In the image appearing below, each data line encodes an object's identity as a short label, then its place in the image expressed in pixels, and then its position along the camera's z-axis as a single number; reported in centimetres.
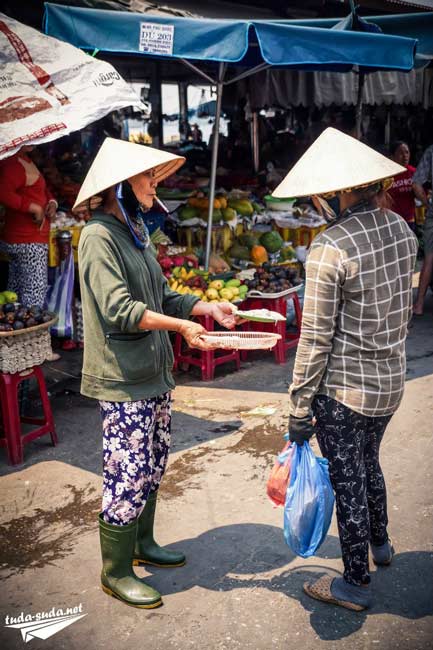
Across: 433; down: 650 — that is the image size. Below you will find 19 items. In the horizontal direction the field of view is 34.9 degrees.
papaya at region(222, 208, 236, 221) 832
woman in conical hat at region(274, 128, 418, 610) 274
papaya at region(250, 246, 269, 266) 817
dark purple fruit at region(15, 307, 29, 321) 465
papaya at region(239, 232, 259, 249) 848
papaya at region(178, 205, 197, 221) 833
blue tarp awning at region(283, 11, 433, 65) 821
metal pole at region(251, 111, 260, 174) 1228
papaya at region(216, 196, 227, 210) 838
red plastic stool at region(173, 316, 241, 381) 615
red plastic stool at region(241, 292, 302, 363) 656
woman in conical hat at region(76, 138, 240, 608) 289
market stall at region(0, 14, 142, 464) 464
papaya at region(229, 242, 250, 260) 831
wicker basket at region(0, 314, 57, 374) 451
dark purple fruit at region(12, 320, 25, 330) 455
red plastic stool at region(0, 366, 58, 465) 461
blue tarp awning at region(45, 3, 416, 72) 526
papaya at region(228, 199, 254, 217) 866
